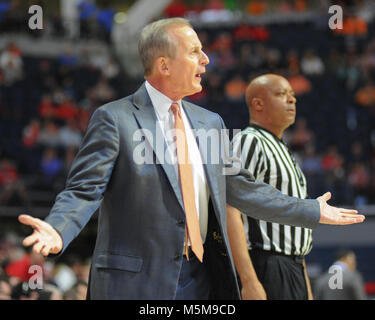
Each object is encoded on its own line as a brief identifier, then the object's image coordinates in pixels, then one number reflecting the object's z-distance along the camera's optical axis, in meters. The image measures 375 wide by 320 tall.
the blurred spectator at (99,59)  13.70
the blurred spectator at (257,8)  16.12
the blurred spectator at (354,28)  13.94
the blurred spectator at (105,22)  14.38
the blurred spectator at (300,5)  15.91
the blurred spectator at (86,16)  14.08
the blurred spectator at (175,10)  15.71
